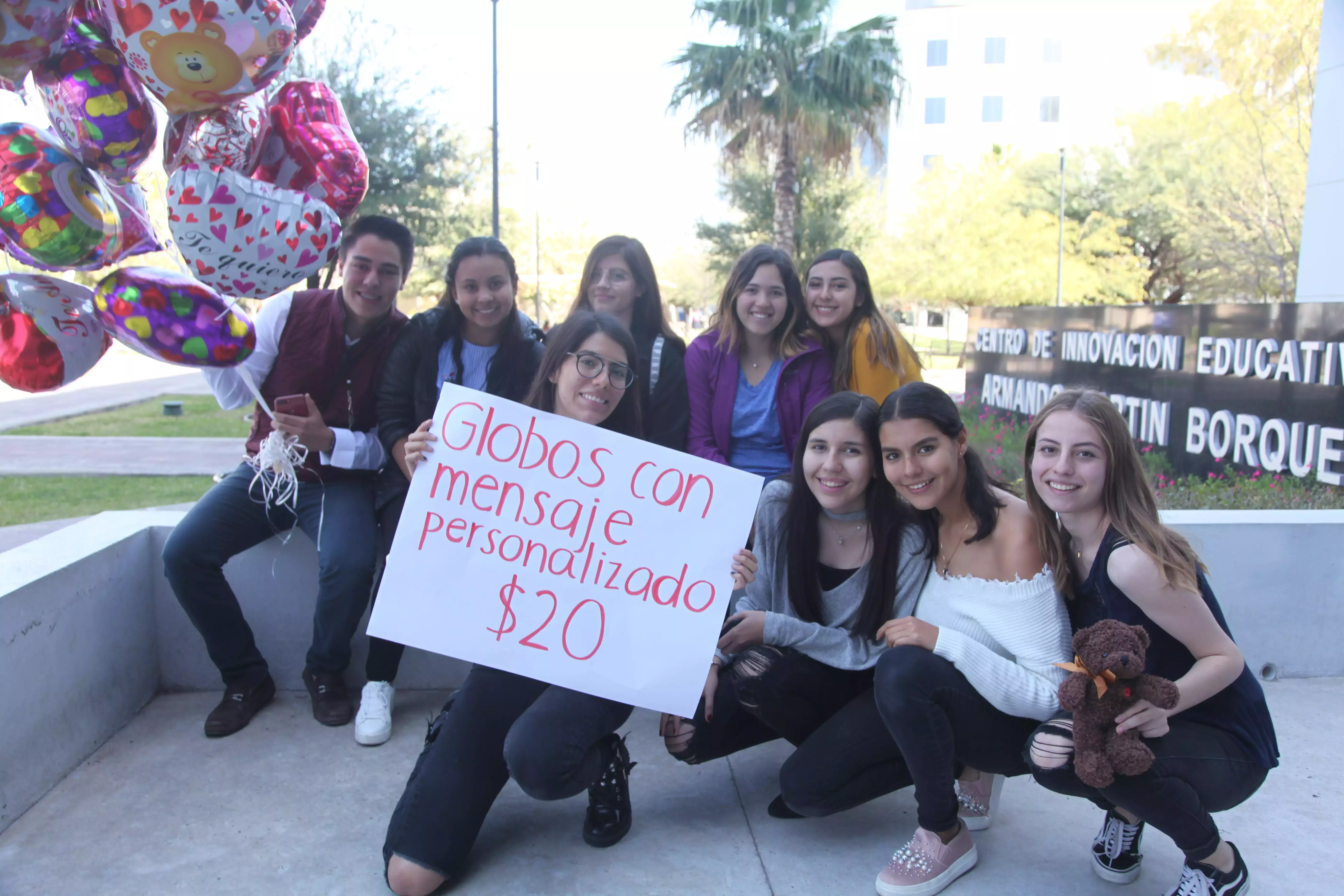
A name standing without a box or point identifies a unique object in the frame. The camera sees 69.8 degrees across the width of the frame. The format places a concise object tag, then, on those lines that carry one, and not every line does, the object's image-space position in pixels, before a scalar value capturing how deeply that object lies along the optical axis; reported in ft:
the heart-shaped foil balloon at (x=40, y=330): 8.68
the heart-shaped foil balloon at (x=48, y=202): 8.36
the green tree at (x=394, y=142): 46.01
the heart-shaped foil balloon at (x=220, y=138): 9.01
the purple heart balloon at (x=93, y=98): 8.50
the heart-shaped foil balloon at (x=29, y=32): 7.76
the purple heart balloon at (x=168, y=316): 8.94
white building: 181.88
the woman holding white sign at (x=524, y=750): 7.77
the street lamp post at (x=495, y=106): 54.85
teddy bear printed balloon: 7.92
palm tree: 60.64
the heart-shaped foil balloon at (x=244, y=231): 8.58
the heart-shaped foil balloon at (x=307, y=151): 9.68
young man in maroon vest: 10.41
